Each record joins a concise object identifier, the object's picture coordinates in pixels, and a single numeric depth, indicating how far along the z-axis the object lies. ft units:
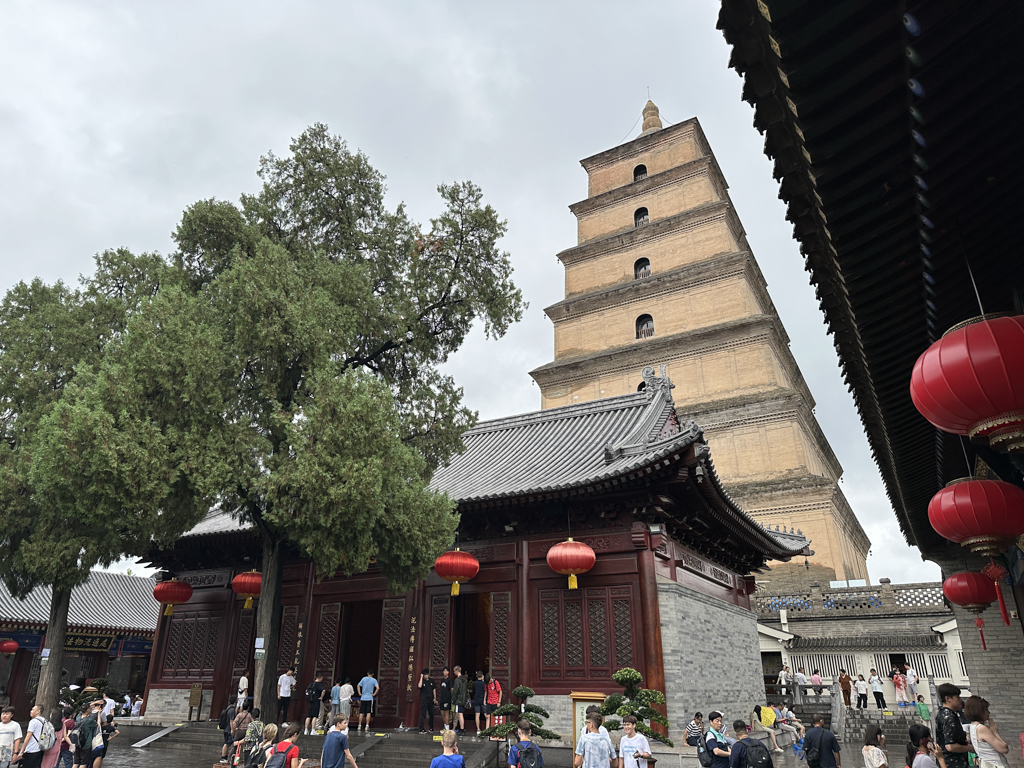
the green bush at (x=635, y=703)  28.94
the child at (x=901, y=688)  58.49
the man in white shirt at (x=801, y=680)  54.91
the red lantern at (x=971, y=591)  24.72
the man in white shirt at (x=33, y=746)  25.48
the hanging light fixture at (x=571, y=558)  36.11
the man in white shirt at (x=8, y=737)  24.71
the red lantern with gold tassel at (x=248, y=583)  43.65
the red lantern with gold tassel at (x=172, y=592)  49.67
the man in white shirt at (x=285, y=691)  40.88
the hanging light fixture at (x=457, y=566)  38.14
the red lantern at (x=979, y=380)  9.64
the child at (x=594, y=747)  21.75
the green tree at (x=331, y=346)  29.73
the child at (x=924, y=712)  52.90
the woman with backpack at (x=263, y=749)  21.85
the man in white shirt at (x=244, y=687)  42.75
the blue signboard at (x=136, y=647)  87.81
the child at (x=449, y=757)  17.19
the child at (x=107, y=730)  29.76
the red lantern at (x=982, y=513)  15.01
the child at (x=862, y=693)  58.95
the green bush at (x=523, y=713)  29.66
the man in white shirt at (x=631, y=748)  22.61
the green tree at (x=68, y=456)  28.40
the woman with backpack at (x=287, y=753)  20.15
